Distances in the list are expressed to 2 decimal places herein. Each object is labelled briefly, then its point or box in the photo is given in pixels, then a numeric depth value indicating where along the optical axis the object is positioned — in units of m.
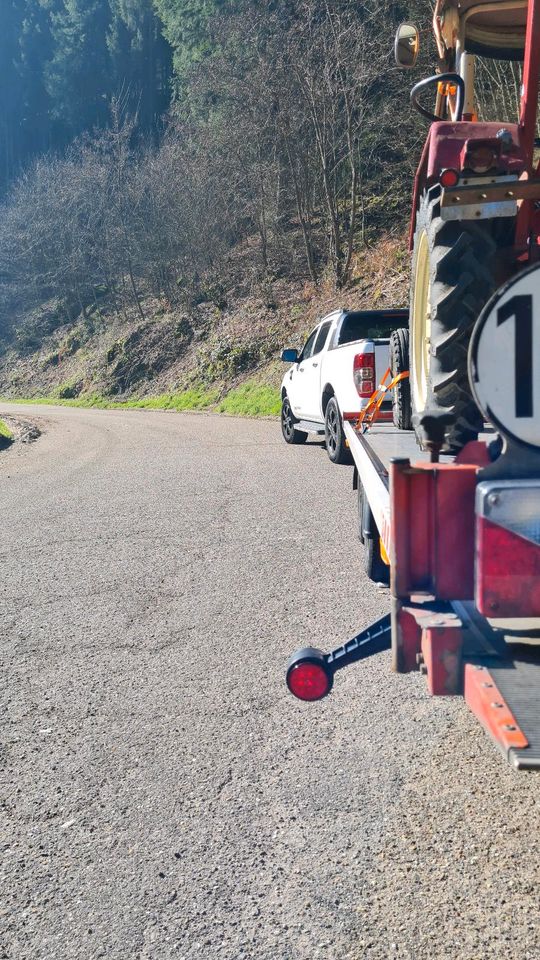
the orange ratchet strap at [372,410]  7.79
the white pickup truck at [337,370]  9.89
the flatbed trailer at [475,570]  2.36
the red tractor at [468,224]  3.17
